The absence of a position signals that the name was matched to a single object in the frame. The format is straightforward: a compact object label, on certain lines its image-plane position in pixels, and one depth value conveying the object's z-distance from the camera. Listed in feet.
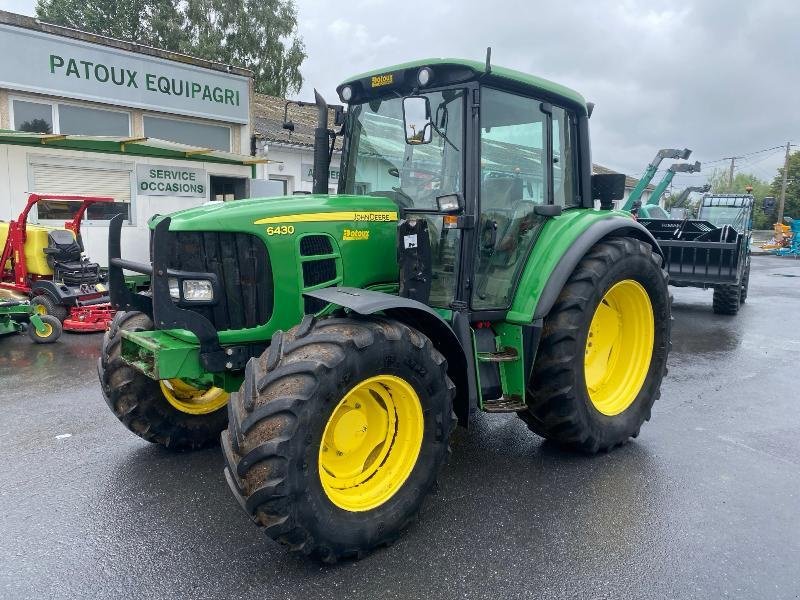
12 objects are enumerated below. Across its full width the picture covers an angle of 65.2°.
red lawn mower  27.94
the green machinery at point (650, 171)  40.89
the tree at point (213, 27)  87.92
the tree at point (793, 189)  156.25
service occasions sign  40.27
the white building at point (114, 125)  35.63
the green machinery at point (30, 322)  25.39
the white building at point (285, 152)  50.37
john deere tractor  9.14
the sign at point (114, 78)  36.06
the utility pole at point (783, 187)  136.63
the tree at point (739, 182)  253.65
